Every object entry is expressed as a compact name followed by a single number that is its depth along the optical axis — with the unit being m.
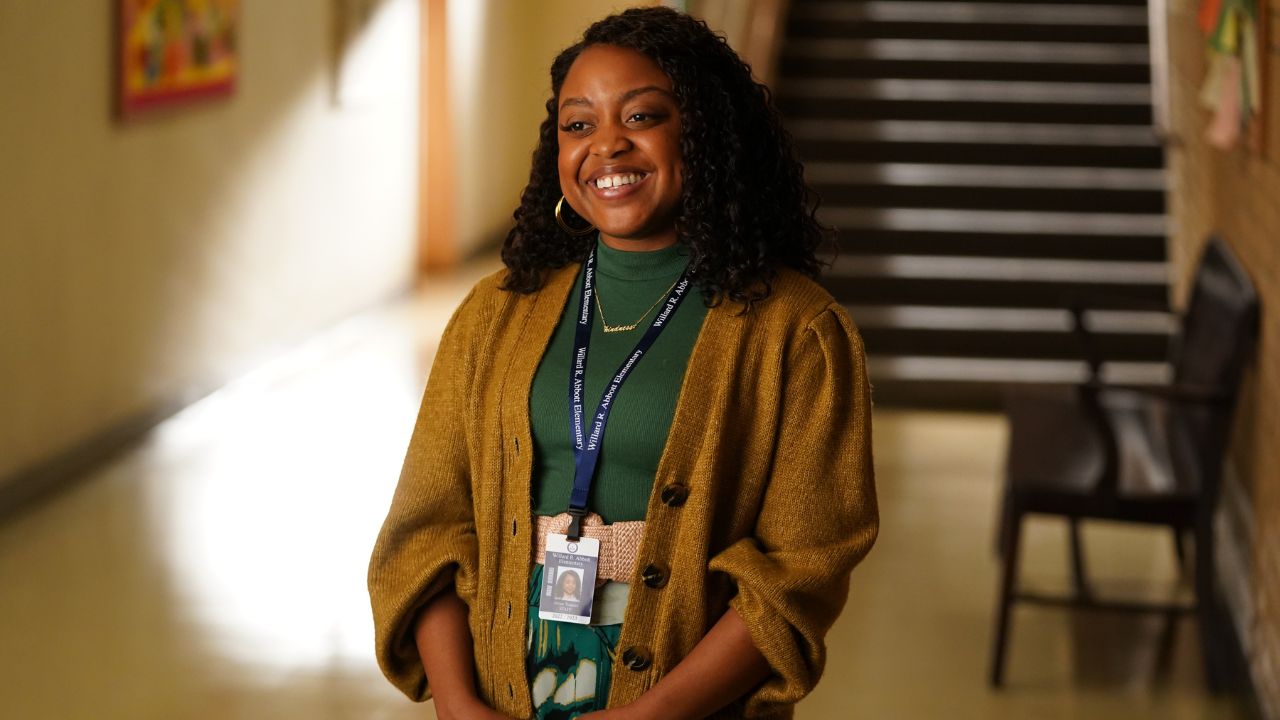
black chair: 4.22
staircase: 7.43
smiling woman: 1.62
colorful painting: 6.25
